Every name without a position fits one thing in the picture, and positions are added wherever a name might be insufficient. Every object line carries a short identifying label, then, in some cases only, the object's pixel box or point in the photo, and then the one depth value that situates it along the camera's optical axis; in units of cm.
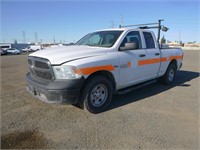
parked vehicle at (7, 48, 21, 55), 4237
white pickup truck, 346
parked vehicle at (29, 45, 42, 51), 6272
